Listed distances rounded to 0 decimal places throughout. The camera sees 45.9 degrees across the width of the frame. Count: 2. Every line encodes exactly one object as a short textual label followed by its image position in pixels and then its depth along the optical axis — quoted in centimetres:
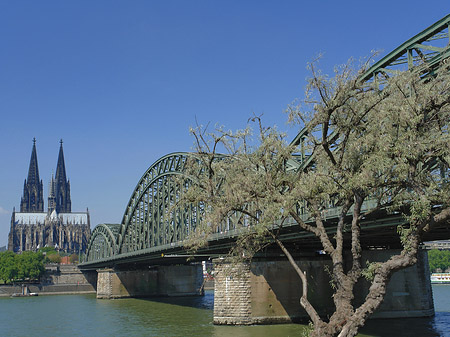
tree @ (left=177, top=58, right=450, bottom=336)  1902
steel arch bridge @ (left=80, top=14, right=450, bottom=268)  2848
